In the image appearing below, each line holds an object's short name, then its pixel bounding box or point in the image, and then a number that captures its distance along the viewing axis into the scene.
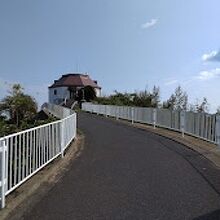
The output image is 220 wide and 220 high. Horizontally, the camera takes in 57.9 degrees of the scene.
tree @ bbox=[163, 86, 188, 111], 25.49
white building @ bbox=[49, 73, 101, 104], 50.94
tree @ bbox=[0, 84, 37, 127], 20.22
